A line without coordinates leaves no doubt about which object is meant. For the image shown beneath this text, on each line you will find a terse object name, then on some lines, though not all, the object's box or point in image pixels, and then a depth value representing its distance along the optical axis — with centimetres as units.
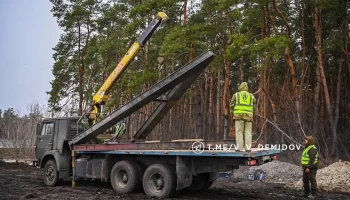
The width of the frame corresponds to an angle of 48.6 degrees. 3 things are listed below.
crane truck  943
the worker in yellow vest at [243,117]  871
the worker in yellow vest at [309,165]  1064
